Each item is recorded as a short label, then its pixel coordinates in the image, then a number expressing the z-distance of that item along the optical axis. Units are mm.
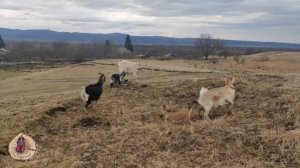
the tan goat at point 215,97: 7452
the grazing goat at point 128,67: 12901
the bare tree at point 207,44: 43791
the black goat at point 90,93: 8994
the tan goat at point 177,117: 6496
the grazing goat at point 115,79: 11626
